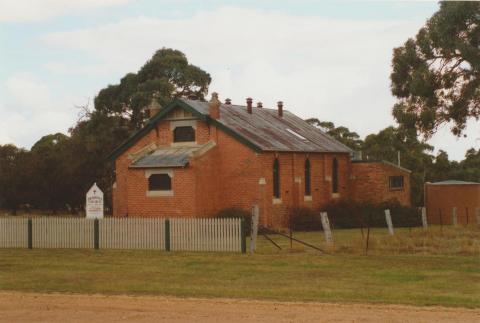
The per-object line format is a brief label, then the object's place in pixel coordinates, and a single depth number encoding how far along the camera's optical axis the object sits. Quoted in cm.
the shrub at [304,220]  4412
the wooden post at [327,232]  2813
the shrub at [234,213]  4179
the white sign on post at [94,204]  3206
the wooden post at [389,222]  3529
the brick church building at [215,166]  4300
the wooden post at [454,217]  4374
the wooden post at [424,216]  3997
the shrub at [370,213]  4725
